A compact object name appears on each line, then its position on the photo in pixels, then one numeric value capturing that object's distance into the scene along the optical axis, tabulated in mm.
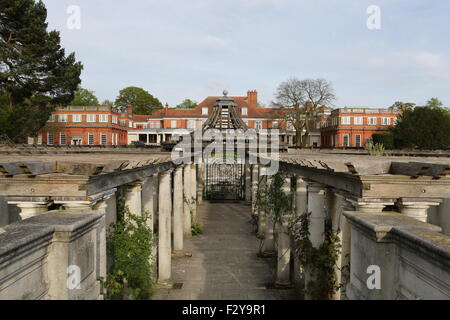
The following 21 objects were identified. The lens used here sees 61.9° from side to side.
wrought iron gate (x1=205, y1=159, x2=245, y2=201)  28416
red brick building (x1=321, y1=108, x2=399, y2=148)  60406
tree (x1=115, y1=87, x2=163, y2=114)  86438
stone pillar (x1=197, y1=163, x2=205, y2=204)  27042
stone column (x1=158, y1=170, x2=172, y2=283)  11430
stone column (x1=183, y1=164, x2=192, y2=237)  17423
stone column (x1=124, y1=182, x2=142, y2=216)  8469
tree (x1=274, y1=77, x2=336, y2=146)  50281
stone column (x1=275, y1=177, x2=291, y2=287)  11242
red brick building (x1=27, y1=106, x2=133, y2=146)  58844
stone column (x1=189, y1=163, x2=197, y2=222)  19344
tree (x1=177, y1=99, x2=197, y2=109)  101625
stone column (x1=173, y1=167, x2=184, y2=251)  14484
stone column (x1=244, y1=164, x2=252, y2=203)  26872
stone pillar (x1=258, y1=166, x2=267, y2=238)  14516
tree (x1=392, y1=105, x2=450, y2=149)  36750
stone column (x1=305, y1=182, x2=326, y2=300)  8141
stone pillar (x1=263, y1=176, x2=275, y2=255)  14469
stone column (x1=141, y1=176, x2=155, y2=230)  10719
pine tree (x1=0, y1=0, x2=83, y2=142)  26078
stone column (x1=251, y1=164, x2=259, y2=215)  20031
